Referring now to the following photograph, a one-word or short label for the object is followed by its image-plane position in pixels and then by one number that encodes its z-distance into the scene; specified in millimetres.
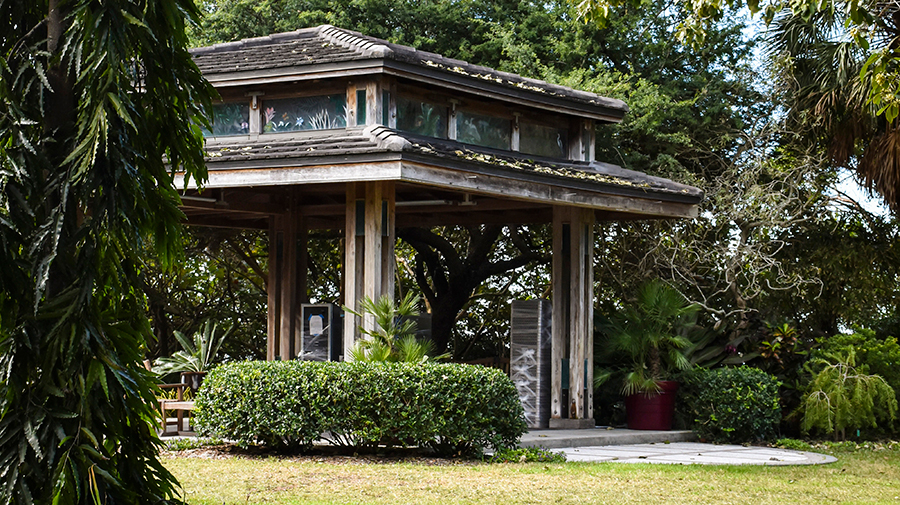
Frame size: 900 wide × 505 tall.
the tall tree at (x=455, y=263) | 19516
